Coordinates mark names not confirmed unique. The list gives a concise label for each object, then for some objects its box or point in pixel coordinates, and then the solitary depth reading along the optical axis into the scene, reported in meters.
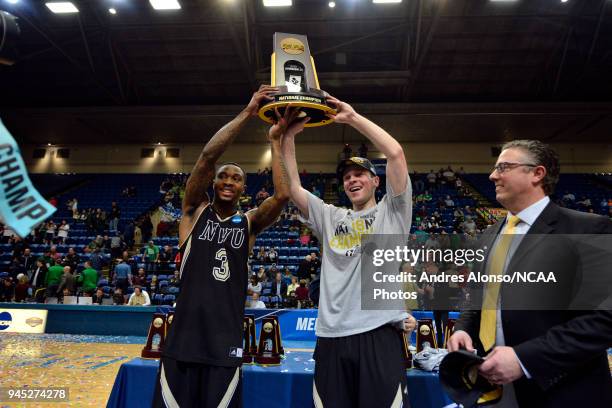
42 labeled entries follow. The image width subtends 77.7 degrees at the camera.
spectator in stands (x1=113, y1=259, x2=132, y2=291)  10.55
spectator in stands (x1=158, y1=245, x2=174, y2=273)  11.30
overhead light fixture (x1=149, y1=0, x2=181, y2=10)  11.62
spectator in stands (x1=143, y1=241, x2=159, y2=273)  11.60
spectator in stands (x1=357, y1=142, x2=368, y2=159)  17.17
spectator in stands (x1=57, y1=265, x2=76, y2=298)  10.32
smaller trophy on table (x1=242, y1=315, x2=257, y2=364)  2.87
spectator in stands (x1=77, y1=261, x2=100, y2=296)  10.43
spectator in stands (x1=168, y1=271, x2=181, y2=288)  10.44
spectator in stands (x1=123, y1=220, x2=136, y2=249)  14.18
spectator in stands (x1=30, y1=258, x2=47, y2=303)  10.64
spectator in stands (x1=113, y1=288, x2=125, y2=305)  9.95
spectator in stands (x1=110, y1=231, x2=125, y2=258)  13.16
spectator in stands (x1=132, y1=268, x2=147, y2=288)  10.34
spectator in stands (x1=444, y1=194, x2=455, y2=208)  16.06
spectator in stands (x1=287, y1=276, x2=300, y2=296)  10.02
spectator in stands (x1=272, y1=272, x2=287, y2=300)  10.16
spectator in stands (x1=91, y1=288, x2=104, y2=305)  9.93
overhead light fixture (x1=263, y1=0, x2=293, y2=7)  11.79
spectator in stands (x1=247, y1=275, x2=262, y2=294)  9.53
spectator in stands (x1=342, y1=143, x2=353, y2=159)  17.40
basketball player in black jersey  1.92
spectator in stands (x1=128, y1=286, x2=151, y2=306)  9.19
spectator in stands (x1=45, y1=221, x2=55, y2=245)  14.16
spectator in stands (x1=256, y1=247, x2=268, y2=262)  12.03
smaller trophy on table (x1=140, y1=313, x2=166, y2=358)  2.90
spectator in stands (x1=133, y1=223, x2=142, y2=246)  15.41
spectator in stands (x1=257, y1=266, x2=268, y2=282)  10.53
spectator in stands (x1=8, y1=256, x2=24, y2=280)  11.81
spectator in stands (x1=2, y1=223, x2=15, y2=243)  14.64
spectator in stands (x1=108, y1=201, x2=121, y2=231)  15.04
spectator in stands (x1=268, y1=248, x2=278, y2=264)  11.87
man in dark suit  1.26
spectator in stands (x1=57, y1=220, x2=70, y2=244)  14.32
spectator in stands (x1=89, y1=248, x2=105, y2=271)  11.76
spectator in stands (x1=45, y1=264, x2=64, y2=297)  10.55
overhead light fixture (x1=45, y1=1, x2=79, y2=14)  11.91
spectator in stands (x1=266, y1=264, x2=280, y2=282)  10.73
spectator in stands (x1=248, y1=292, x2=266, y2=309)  8.81
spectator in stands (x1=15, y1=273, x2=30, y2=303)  10.59
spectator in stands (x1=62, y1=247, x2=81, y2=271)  11.49
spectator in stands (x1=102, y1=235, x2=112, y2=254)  13.47
